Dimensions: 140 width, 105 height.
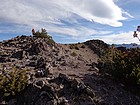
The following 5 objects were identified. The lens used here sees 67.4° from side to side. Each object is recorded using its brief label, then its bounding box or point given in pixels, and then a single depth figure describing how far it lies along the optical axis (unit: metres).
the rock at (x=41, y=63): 5.13
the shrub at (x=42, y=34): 9.68
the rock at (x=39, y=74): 4.45
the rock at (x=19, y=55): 6.40
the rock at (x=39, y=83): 3.92
